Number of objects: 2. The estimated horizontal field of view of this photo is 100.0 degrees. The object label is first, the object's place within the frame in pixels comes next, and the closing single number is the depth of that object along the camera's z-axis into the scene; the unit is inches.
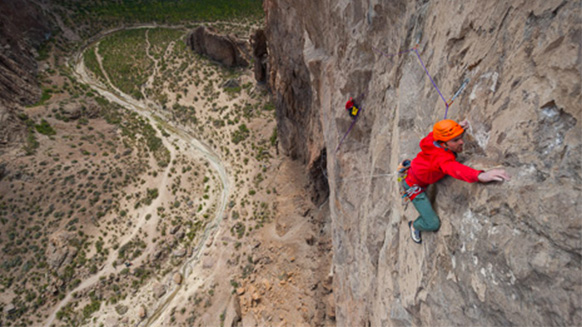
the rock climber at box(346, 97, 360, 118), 335.3
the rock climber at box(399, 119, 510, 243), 130.8
